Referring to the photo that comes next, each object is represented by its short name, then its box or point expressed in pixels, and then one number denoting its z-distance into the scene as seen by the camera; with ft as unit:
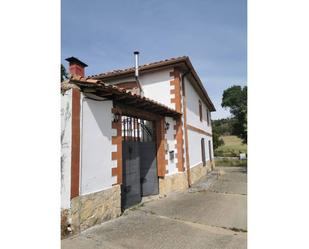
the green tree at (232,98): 147.00
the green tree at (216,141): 96.01
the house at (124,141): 13.61
